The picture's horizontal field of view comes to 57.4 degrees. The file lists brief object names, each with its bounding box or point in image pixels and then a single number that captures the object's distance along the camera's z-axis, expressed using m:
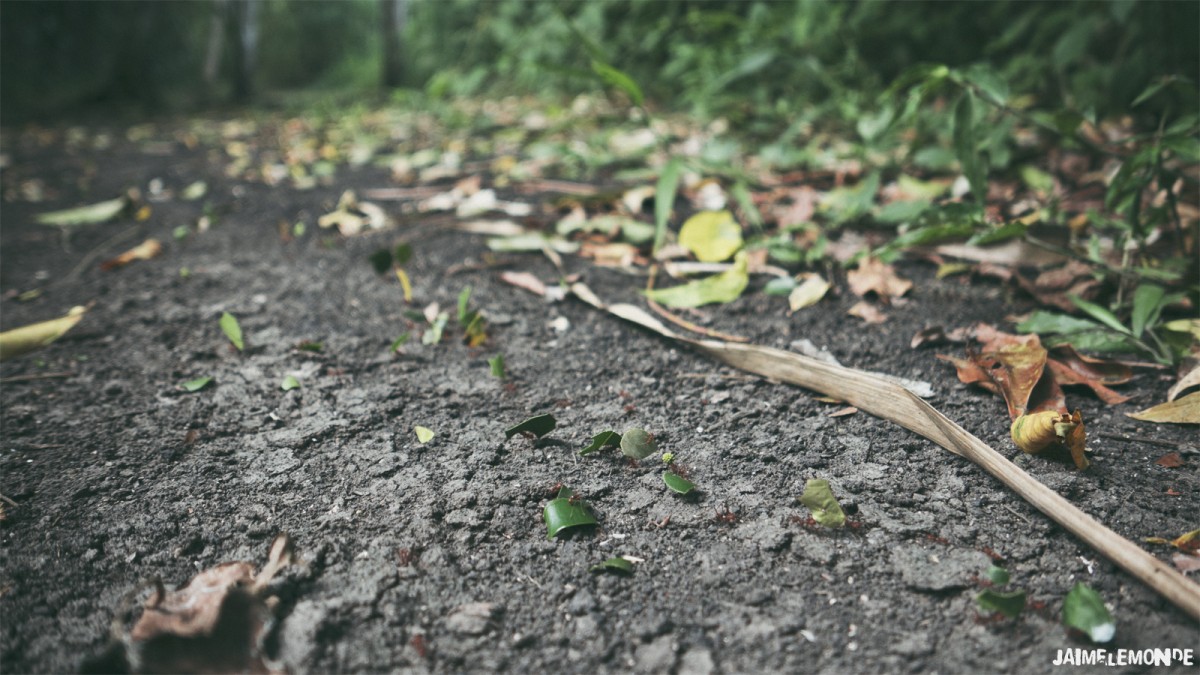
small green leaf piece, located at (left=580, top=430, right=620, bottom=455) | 0.40
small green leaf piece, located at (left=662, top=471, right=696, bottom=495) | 0.38
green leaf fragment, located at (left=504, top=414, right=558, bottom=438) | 0.41
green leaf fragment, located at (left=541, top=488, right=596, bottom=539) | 0.37
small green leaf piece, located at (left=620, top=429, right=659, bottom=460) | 0.40
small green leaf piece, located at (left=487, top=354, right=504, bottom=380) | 0.46
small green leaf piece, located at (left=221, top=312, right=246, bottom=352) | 0.49
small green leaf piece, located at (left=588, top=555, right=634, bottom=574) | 0.35
